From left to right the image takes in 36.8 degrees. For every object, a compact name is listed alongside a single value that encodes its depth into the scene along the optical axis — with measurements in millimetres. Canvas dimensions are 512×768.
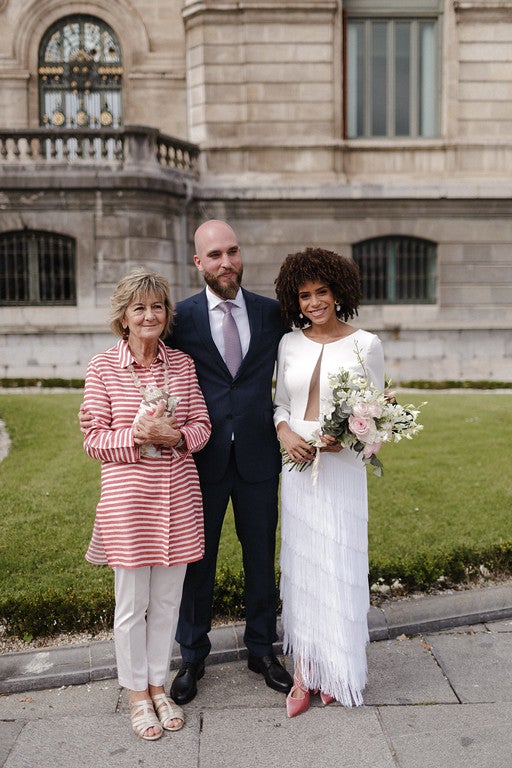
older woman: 3986
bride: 4230
